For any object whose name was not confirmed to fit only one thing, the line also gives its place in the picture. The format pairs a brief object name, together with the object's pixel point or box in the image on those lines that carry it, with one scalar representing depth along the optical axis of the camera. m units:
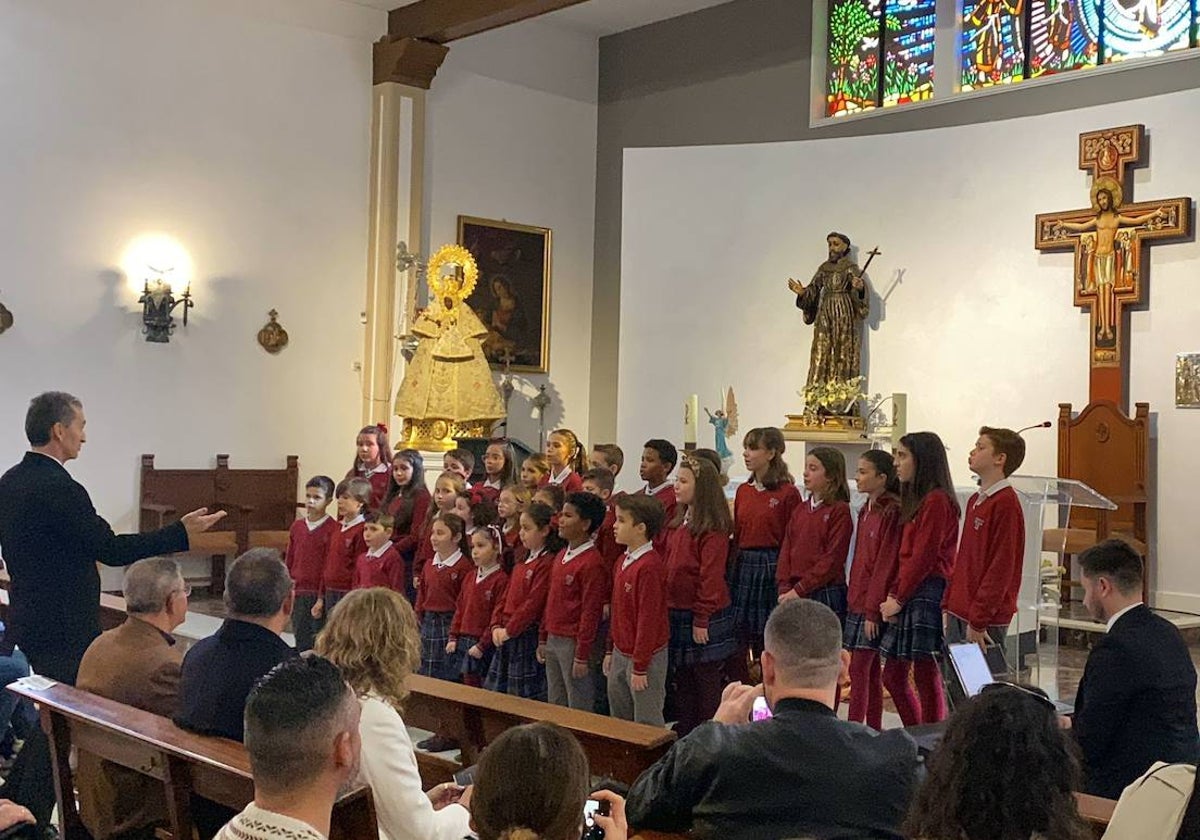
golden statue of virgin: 10.60
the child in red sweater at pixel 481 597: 5.19
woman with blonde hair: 2.49
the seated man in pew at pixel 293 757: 1.83
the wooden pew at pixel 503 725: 3.24
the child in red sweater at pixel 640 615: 4.77
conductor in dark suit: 3.84
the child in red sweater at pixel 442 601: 5.40
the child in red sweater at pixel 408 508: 6.17
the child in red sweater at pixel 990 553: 4.73
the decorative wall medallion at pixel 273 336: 10.64
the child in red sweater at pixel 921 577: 4.84
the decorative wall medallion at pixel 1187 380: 8.49
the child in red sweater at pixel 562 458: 6.87
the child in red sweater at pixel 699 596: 5.09
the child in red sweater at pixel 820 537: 5.15
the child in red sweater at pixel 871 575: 5.02
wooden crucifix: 8.73
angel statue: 9.74
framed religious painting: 12.28
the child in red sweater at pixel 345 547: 5.95
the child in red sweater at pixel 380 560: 5.63
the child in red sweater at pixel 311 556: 6.17
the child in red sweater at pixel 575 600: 4.92
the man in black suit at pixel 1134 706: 3.15
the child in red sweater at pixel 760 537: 5.45
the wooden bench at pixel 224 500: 9.80
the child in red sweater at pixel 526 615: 5.06
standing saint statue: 10.18
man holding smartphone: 2.18
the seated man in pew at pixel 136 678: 3.13
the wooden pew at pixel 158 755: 2.27
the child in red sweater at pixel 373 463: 7.23
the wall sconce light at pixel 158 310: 9.84
